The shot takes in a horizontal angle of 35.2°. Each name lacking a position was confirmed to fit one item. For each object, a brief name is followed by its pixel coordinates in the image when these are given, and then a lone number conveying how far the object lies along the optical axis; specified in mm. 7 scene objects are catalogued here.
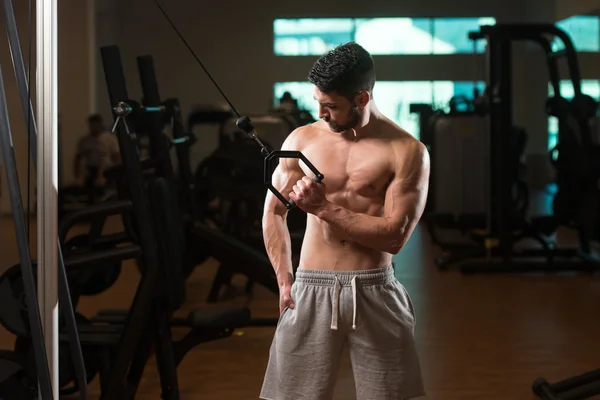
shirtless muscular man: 1990
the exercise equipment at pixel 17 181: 2137
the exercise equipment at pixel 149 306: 3438
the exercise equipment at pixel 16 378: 3064
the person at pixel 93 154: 8117
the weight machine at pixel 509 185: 7246
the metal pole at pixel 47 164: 2102
